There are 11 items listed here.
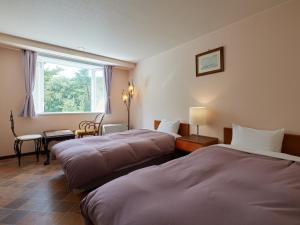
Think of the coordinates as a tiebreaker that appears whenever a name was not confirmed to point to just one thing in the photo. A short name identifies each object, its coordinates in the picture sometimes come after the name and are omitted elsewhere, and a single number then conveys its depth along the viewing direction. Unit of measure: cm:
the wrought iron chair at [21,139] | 320
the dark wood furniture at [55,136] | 334
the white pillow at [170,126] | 343
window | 398
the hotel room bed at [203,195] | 85
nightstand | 266
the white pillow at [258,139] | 199
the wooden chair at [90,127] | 409
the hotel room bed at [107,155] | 197
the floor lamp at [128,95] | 498
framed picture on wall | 279
